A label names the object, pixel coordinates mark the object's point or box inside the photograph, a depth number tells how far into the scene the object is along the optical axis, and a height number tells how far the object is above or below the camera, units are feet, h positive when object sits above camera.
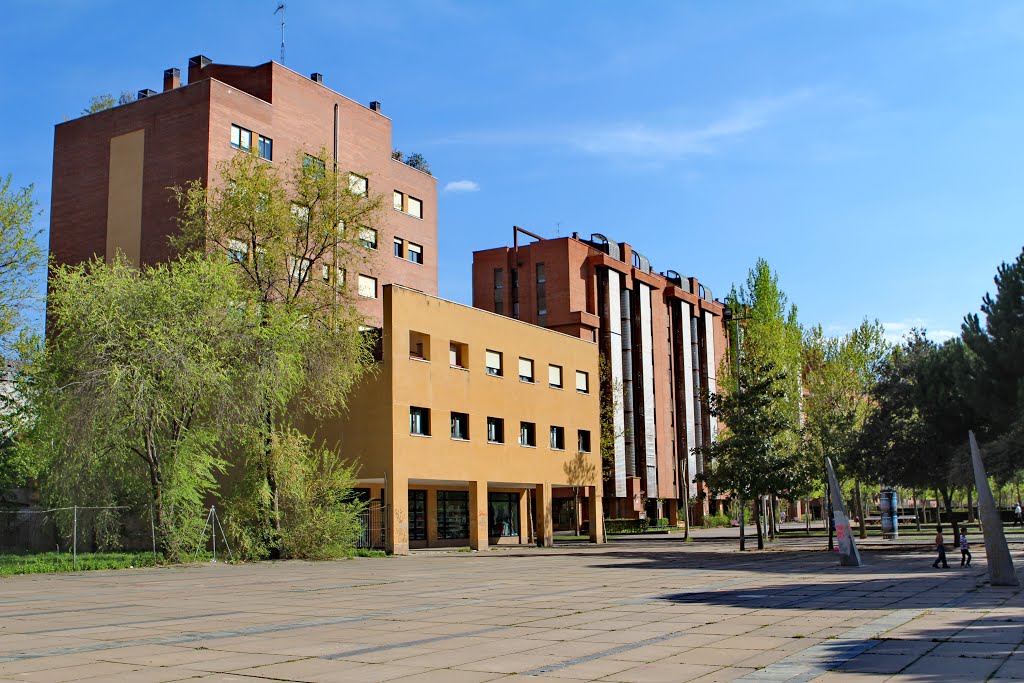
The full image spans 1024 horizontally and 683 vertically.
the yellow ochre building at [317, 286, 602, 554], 119.85 +7.71
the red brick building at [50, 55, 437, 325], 142.31 +54.00
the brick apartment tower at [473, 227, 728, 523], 231.93 +38.61
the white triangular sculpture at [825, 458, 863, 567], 90.89 -6.61
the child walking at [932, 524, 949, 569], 83.97 -7.20
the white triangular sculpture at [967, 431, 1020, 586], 62.34 -4.72
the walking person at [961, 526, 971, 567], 82.20 -7.45
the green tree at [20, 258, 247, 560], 89.76 +9.62
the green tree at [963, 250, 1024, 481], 103.40 +12.13
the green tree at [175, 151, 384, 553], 101.60 +23.36
